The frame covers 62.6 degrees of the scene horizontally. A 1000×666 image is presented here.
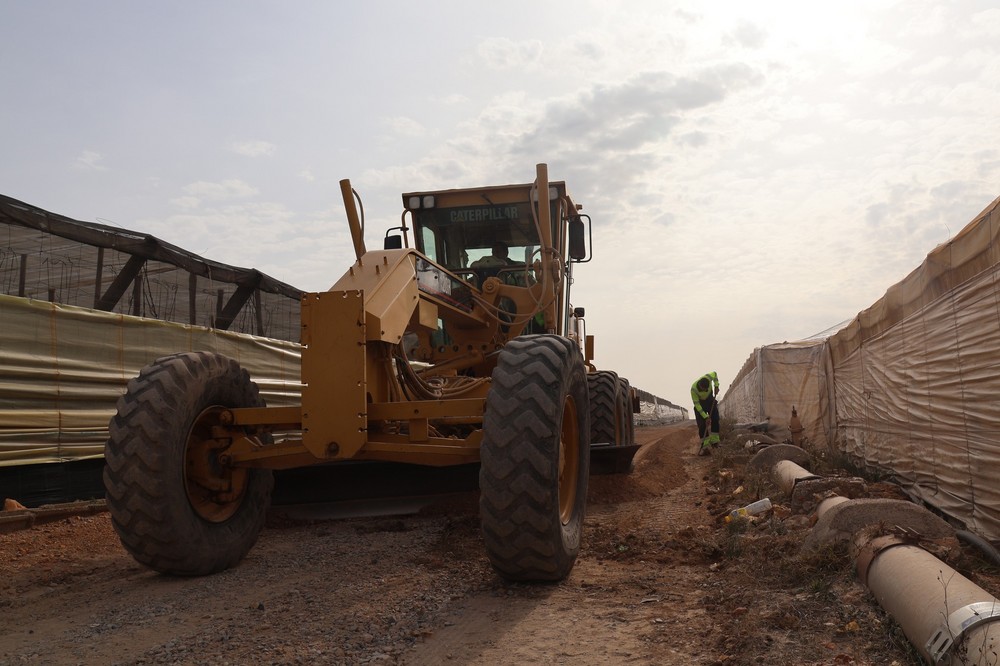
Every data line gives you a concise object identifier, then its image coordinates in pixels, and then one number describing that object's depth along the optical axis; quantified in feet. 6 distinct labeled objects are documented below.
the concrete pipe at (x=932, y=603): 9.29
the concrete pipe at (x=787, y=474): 23.98
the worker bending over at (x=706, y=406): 48.39
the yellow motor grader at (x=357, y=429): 14.35
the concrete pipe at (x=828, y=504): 17.84
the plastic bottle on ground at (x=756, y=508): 21.49
